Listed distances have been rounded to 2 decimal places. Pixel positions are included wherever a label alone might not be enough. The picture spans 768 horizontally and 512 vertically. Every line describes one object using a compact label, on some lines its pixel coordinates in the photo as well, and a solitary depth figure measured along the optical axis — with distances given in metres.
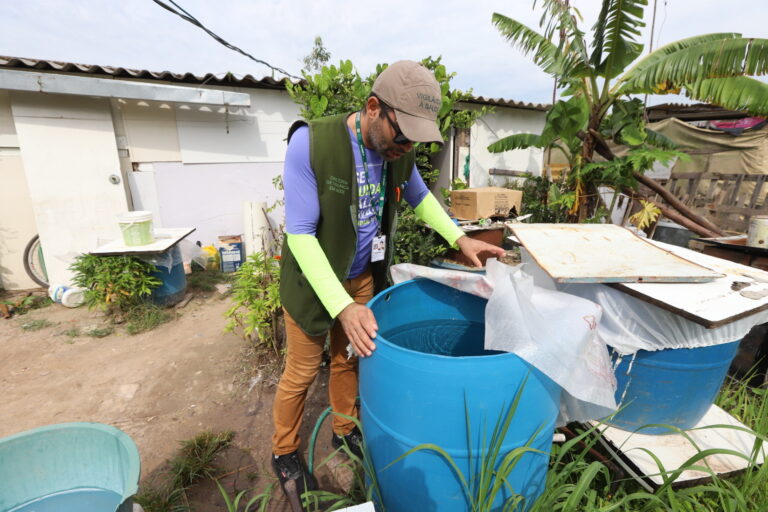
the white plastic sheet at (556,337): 0.99
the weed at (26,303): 4.20
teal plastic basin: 1.21
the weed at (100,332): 3.59
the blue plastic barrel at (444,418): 0.97
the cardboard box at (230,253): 5.35
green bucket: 3.69
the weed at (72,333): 3.59
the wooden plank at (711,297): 1.09
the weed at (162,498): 1.70
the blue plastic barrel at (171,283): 4.03
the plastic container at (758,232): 2.52
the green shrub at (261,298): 2.65
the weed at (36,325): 3.77
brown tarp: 7.12
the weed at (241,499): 1.75
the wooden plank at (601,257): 1.25
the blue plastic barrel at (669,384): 1.32
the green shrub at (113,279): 3.66
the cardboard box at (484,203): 4.04
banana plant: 3.21
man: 1.19
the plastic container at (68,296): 4.23
